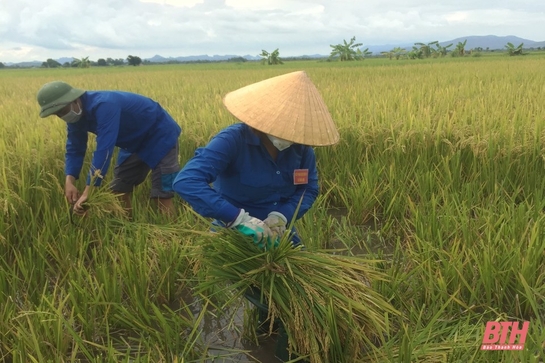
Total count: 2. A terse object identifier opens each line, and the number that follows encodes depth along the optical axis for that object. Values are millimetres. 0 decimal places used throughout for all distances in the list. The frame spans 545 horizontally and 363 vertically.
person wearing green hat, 2031
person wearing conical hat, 1341
